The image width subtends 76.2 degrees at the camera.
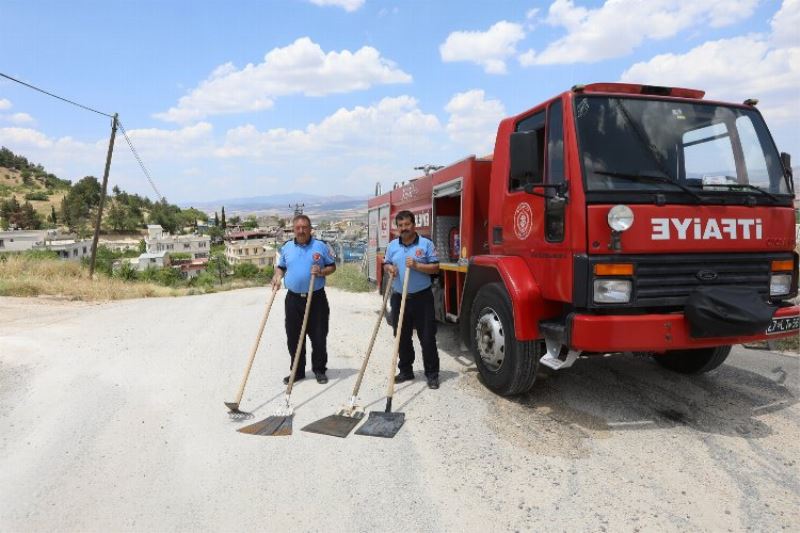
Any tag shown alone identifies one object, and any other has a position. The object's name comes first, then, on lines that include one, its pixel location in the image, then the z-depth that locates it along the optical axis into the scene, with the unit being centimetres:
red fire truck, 357
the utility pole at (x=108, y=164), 1835
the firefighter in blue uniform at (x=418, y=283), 486
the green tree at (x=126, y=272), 2397
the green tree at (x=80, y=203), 8535
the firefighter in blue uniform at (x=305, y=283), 496
